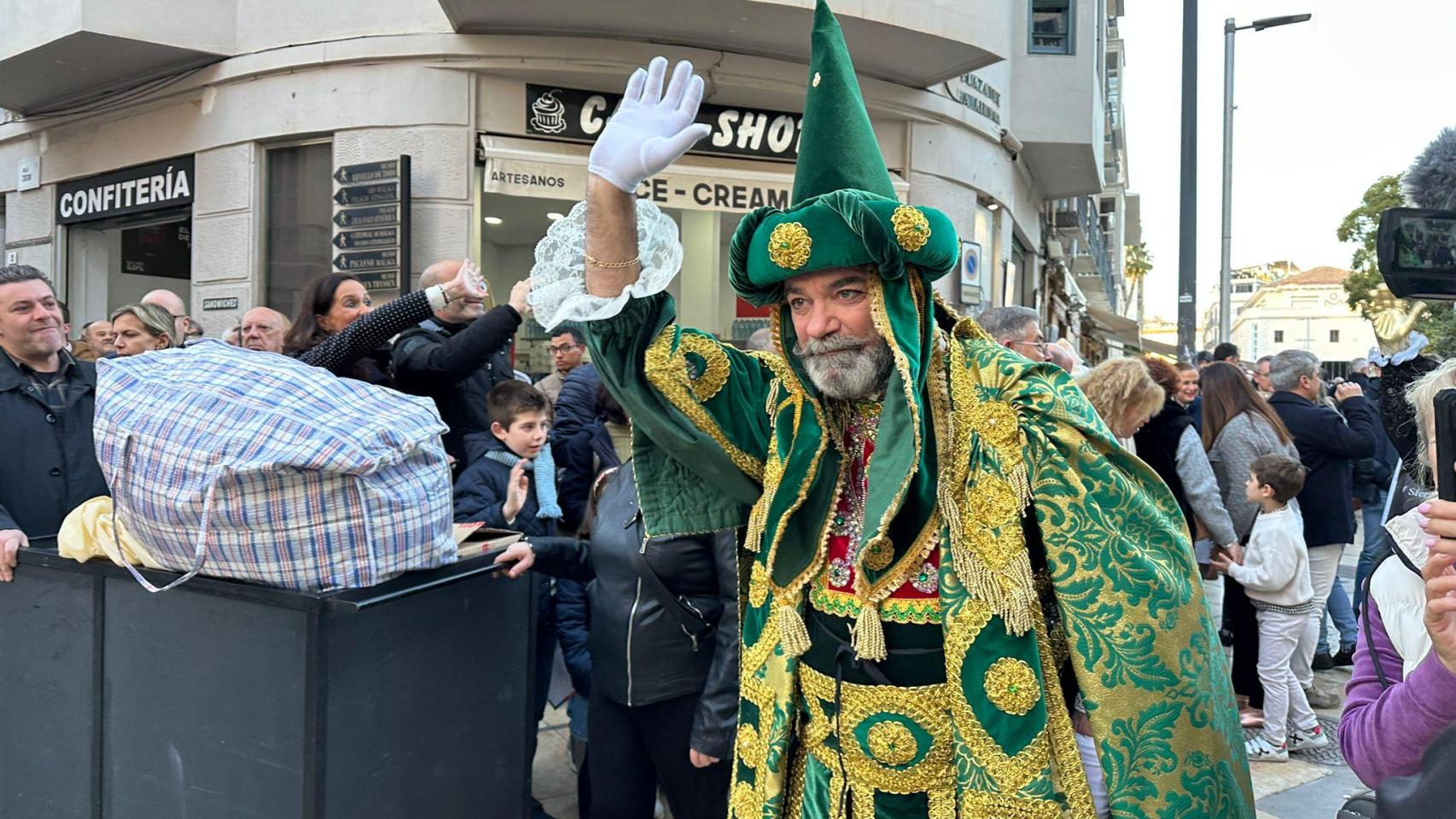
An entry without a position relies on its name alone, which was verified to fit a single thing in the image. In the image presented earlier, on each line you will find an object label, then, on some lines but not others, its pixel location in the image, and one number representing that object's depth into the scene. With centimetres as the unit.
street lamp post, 1553
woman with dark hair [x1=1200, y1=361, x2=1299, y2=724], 520
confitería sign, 980
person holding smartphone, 133
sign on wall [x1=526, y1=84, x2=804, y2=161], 907
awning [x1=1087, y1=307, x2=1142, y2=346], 2779
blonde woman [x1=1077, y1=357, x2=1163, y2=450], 439
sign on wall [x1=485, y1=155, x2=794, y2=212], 886
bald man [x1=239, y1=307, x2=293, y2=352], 455
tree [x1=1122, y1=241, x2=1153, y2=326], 6964
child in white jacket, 477
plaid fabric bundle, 210
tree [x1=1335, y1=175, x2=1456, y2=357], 2979
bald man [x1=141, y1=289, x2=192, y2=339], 598
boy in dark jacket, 365
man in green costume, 172
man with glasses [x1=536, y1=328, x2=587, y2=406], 523
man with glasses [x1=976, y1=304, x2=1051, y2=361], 514
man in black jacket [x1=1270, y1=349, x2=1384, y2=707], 548
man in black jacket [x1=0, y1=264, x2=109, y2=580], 346
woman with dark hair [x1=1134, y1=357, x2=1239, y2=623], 489
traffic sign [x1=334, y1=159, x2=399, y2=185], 868
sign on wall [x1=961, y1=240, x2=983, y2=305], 1111
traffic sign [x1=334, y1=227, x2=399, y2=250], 866
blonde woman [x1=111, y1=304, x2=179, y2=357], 469
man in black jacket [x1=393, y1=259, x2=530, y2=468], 384
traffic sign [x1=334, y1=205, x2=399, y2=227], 865
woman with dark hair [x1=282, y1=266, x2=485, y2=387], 370
